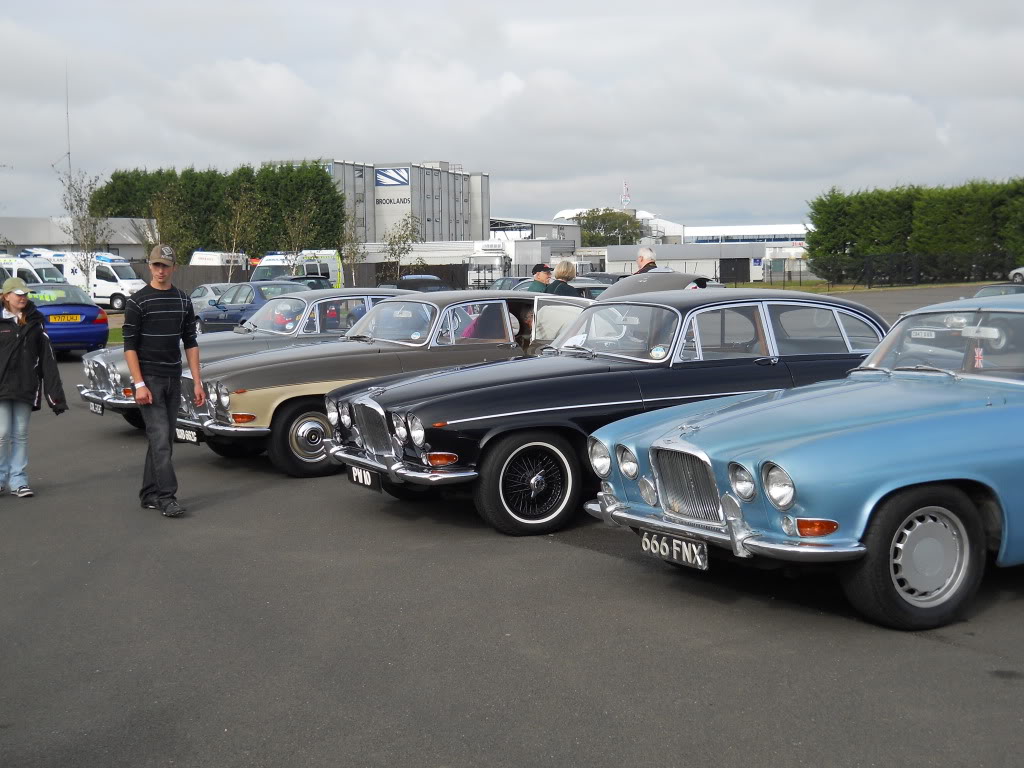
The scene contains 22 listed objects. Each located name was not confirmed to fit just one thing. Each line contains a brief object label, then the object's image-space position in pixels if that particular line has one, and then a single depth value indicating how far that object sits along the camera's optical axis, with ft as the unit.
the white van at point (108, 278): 157.48
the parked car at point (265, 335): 39.42
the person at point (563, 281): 40.34
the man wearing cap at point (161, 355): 27.66
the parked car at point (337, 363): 32.37
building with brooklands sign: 289.74
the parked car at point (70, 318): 74.02
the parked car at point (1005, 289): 52.01
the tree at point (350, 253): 159.63
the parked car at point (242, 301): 81.41
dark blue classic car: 24.63
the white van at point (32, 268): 129.49
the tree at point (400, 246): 167.73
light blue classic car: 16.90
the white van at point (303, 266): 131.44
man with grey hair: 44.47
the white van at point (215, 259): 171.73
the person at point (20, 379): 30.89
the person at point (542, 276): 41.19
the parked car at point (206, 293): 99.46
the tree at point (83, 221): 144.15
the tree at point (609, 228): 449.89
